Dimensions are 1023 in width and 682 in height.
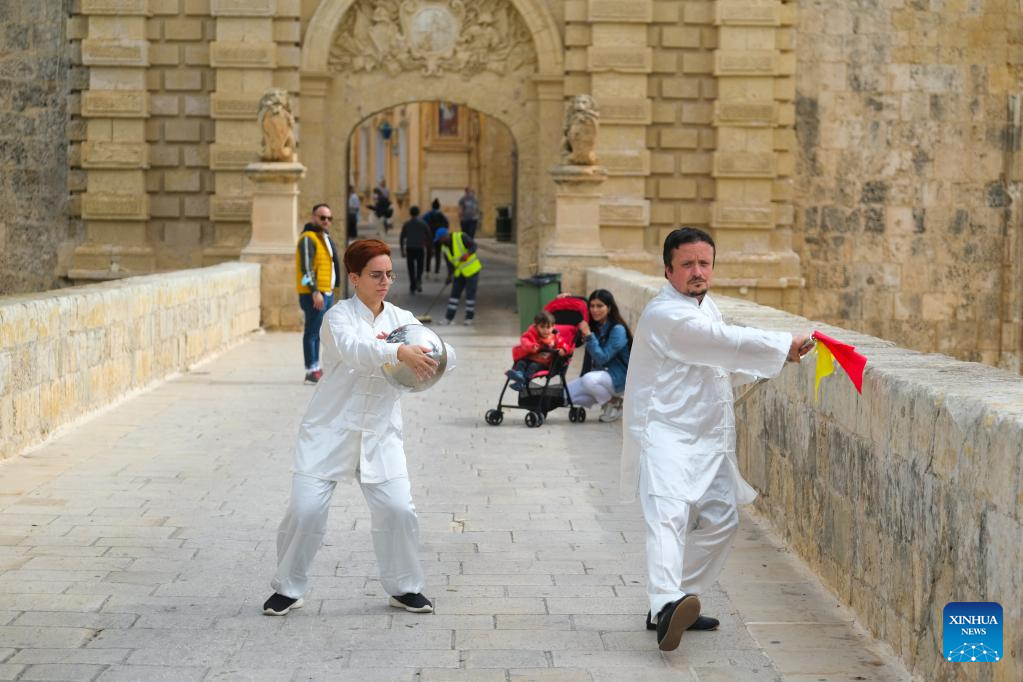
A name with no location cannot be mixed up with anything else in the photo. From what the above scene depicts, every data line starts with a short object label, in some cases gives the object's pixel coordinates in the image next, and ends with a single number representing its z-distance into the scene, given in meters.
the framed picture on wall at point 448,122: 49.88
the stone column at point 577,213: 19.62
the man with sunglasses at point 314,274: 13.66
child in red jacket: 11.79
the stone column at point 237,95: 20.56
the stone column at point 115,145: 20.58
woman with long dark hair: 11.84
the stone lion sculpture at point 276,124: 18.92
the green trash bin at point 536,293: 18.48
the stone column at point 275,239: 19.02
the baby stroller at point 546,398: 11.60
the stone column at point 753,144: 20.88
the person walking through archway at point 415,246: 25.73
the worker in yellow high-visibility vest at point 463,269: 20.17
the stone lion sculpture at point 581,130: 19.44
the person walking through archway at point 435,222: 28.62
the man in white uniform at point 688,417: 5.65
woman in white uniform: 6.09
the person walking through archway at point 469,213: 34.91
